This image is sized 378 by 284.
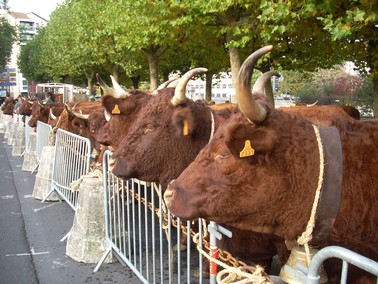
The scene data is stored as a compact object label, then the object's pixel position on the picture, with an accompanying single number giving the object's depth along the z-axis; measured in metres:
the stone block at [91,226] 5.08
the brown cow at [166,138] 4.05
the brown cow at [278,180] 2.32
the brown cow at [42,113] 12.62
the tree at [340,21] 6.95
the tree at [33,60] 46.16
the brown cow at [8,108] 23.59
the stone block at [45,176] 7.93
